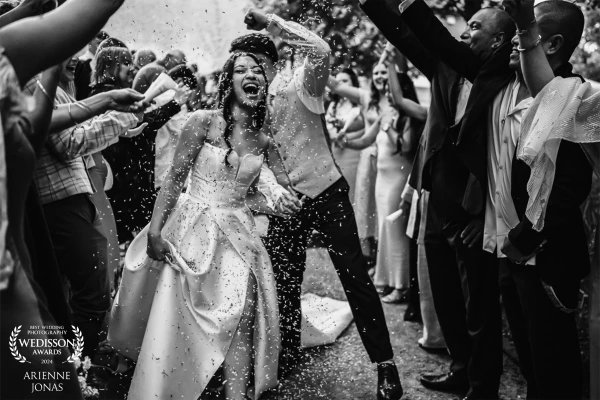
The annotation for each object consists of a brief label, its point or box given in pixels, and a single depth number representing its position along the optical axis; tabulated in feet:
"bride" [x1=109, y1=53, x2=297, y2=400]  13.00
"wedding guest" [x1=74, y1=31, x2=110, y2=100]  18.12
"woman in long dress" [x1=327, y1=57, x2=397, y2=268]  24.81
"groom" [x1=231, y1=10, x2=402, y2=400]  14.93
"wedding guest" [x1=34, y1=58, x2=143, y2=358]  13.10
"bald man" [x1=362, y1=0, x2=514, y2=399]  13.07
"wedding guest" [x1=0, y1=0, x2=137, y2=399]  6.03
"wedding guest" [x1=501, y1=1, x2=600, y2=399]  10.09
